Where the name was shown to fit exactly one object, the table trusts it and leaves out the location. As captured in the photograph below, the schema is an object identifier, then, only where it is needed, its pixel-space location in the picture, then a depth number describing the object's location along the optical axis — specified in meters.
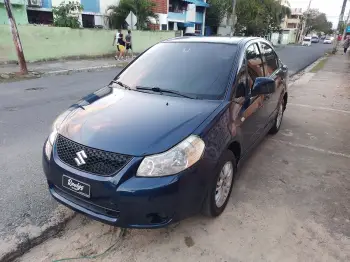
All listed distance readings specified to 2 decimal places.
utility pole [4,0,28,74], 9.99
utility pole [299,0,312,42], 65.14
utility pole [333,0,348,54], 24.75
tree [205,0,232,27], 36.62
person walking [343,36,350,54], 26.34
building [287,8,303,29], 90.99
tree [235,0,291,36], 33.59
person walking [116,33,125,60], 16.19
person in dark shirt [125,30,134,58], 17.06
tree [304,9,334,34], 81.44
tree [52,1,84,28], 16.08
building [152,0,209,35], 28.96
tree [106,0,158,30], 21.44
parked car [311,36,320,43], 74.71
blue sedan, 2.14
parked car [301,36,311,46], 51.59
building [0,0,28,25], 17.37
